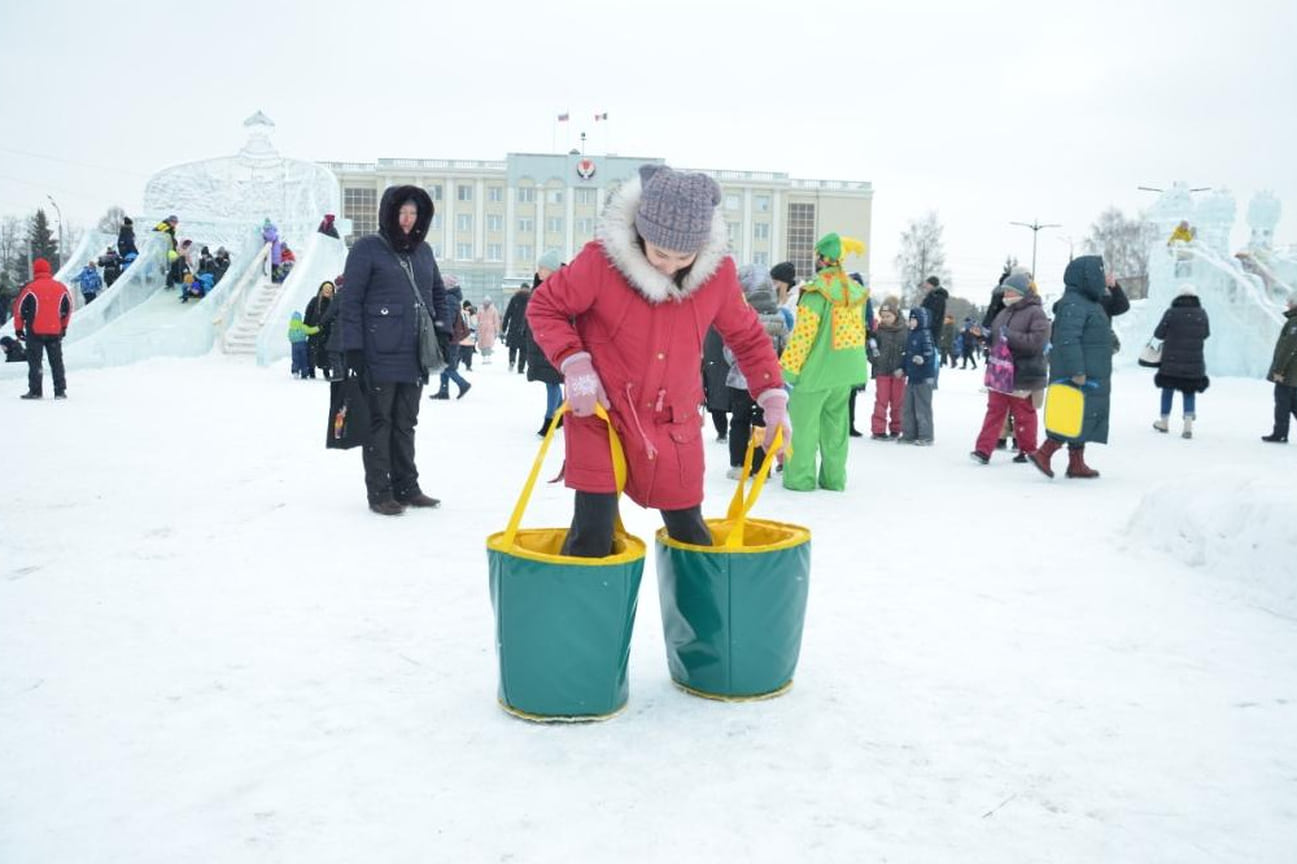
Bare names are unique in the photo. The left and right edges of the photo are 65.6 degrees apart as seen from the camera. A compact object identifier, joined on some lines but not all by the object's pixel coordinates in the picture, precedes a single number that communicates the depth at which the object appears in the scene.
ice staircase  21.91
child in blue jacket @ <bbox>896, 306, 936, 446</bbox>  10.12
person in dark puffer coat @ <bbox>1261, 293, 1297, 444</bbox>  10.42
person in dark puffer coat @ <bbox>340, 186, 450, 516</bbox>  5.80
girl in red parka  2.90
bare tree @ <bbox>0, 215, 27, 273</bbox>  72.99
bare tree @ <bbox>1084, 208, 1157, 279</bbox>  68.25
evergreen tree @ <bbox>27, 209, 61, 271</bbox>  62.66
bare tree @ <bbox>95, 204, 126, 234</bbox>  82.79
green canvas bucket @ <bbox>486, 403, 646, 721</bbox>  2.81
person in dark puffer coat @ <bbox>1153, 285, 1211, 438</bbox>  11.12
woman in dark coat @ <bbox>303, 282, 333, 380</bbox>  14.12
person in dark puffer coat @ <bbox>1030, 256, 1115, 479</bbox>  7.84
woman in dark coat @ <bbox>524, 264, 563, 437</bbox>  8.99
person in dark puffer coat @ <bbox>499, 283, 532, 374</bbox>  14.38
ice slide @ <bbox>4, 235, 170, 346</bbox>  21.62
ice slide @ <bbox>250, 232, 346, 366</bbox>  19.78
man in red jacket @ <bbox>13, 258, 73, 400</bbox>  11.50
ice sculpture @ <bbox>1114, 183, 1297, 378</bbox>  21.02
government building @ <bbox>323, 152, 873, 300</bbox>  80.00
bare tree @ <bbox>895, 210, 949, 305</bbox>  73.00
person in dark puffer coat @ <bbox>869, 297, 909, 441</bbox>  10.48
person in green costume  7.12
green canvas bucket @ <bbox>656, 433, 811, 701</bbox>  3.03
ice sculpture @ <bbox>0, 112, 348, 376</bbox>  21.75
